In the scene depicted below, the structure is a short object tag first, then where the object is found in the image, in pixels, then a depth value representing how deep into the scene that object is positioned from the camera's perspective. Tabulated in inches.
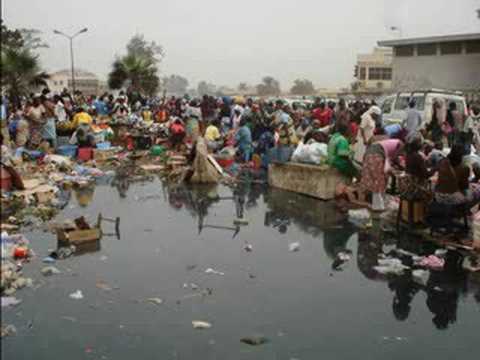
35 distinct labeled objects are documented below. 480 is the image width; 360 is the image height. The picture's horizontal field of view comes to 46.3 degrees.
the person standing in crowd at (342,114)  400.7
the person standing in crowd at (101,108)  912.8
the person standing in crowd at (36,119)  596.1
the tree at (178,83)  5222.0
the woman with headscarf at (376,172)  350.0
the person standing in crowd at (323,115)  668.4
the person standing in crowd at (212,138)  623.8
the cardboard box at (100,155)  615.8
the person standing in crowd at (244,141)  559.6
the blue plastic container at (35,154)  570.6
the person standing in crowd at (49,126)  616.1
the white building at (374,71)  2827.3
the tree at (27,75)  562.9
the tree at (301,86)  4901.6
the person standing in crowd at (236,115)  740.6
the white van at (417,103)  636.1
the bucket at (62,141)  642.8
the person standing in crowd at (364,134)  437.7
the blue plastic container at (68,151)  615.5
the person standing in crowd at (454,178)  288.0
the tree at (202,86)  4495.6
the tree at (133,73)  1274.6
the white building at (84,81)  3285.9
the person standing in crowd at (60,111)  708.0
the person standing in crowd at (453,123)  514.5
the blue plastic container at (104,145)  645.5
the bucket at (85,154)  611.2
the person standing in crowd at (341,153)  392.2
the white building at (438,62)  1422.2
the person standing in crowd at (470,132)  465.1
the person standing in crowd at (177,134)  663.1
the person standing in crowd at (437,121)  503.2
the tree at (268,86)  4792.1
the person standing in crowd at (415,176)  306.3
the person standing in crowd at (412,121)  527.6
